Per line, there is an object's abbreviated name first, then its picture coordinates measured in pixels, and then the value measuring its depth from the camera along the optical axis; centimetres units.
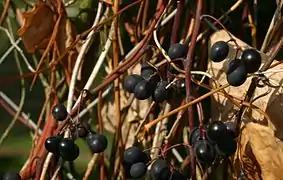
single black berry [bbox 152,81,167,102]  30
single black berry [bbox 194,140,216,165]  28
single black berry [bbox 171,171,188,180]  29
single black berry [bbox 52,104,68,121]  32
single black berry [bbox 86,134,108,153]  30
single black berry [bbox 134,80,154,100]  30
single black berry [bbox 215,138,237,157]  28
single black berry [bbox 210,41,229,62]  29
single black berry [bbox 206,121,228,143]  27
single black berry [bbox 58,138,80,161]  30
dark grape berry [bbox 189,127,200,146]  29
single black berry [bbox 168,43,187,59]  30
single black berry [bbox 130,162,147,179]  30
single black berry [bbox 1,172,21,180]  32
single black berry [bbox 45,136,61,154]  31
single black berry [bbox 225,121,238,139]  29
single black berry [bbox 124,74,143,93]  31
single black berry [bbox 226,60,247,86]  28
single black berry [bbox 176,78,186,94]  31
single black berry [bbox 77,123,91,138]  31
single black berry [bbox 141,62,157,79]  31
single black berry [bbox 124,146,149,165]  31
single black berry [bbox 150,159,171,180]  29
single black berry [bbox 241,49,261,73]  28
